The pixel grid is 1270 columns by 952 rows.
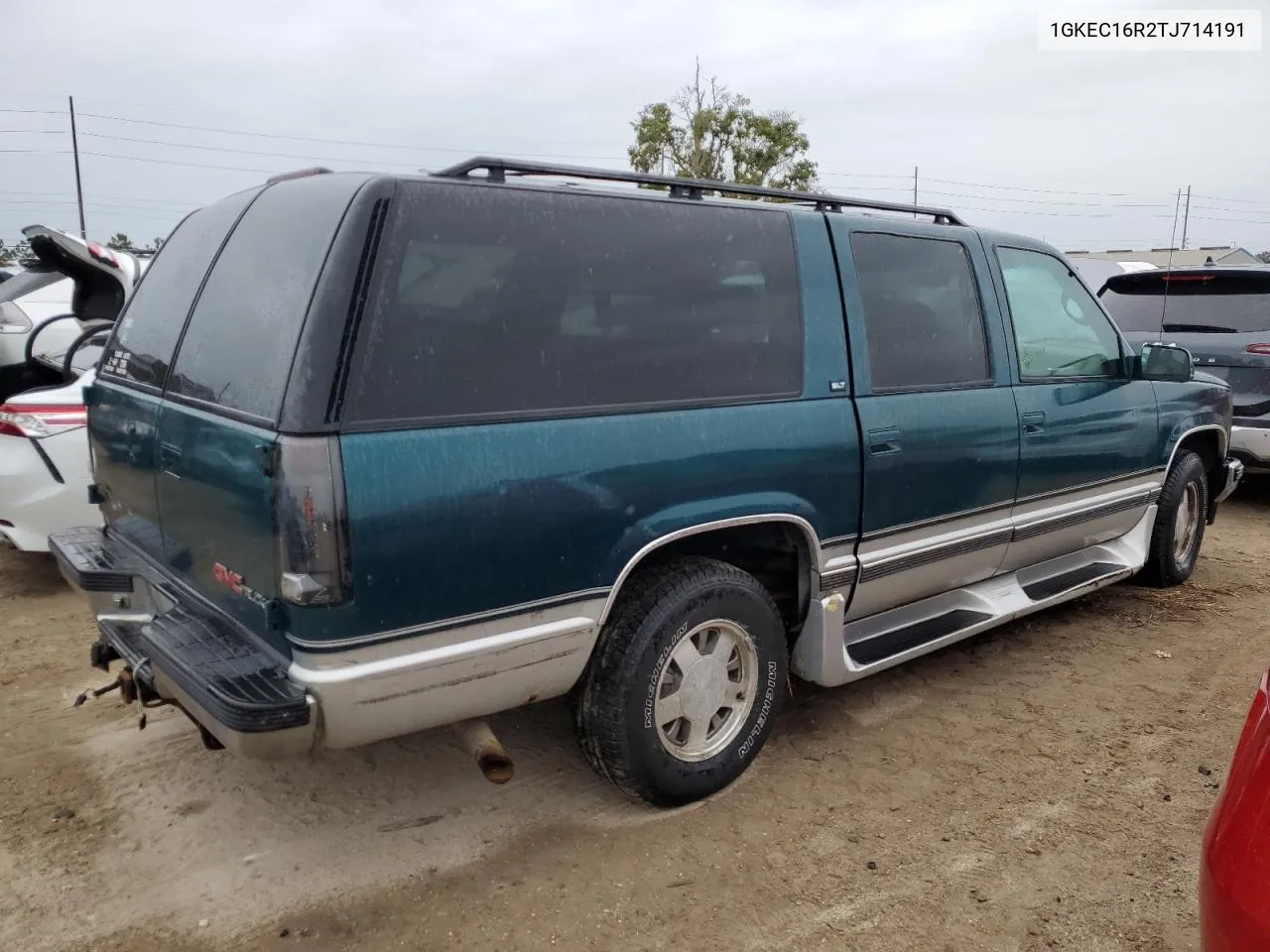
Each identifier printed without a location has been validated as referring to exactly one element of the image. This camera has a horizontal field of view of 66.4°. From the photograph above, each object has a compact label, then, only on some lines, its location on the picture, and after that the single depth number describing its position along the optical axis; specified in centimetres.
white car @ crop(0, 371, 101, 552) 490
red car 150
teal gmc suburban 238
